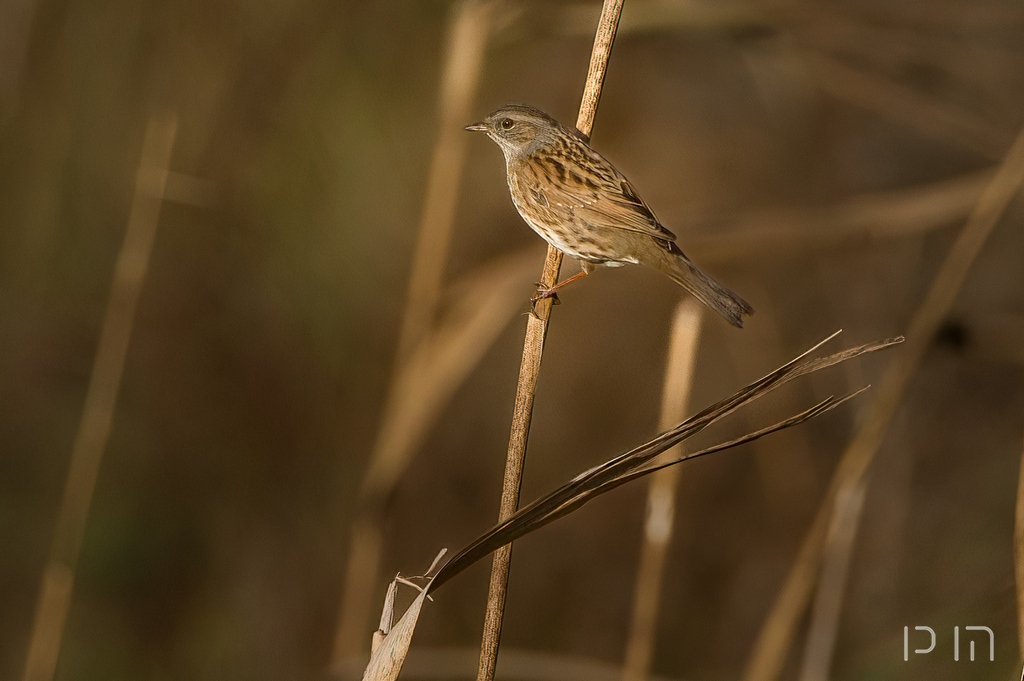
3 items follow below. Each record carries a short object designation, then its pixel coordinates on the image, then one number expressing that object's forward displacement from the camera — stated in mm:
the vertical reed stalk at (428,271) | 4949
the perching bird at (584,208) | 4691
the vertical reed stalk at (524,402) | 3238
